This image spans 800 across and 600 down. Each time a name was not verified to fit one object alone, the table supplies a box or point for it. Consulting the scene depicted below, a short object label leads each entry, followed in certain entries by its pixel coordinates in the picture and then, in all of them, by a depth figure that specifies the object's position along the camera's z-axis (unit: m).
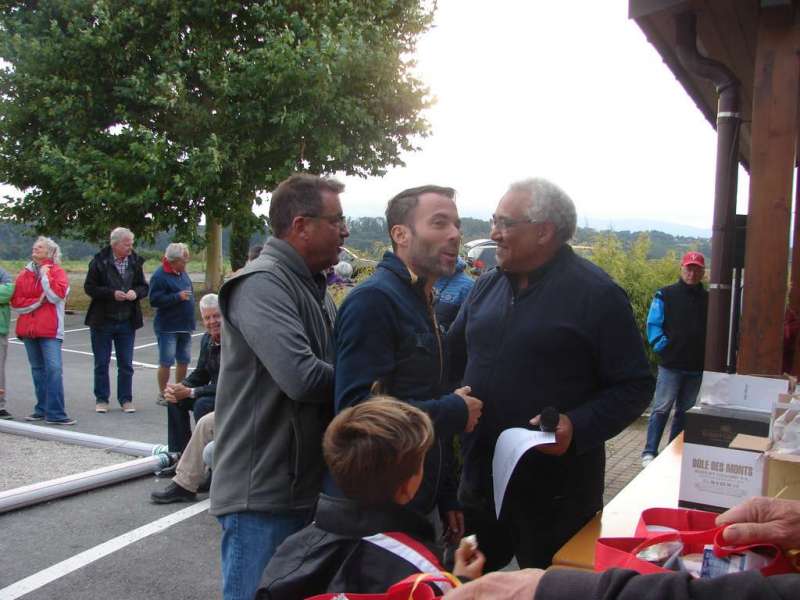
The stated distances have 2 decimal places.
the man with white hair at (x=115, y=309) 8.02
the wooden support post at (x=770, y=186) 4.21
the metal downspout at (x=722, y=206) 5.15
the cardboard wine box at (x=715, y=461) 2.11
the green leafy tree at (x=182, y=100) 16.38
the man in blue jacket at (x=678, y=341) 6.74
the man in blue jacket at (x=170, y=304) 8.67
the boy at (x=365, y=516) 1.69
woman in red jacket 7.57
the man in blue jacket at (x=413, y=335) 2.14
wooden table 2.11
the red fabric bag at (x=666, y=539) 1.51
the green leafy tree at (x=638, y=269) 9.97
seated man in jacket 5.38
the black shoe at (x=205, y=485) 5.23
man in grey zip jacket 2.22
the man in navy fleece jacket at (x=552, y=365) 2.39
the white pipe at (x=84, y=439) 6.28
